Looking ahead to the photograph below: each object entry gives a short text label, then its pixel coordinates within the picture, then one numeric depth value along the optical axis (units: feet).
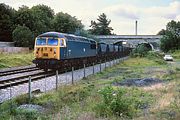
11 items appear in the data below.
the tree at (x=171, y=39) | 347.56
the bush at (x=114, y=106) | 38.19
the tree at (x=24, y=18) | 275.18
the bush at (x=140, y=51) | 252.21
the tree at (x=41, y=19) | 279.28
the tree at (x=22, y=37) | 240.73
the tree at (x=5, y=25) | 258.98
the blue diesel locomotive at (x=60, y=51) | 103.35
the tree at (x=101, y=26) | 506.89
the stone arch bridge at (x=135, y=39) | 407.23
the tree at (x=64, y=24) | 325.21
